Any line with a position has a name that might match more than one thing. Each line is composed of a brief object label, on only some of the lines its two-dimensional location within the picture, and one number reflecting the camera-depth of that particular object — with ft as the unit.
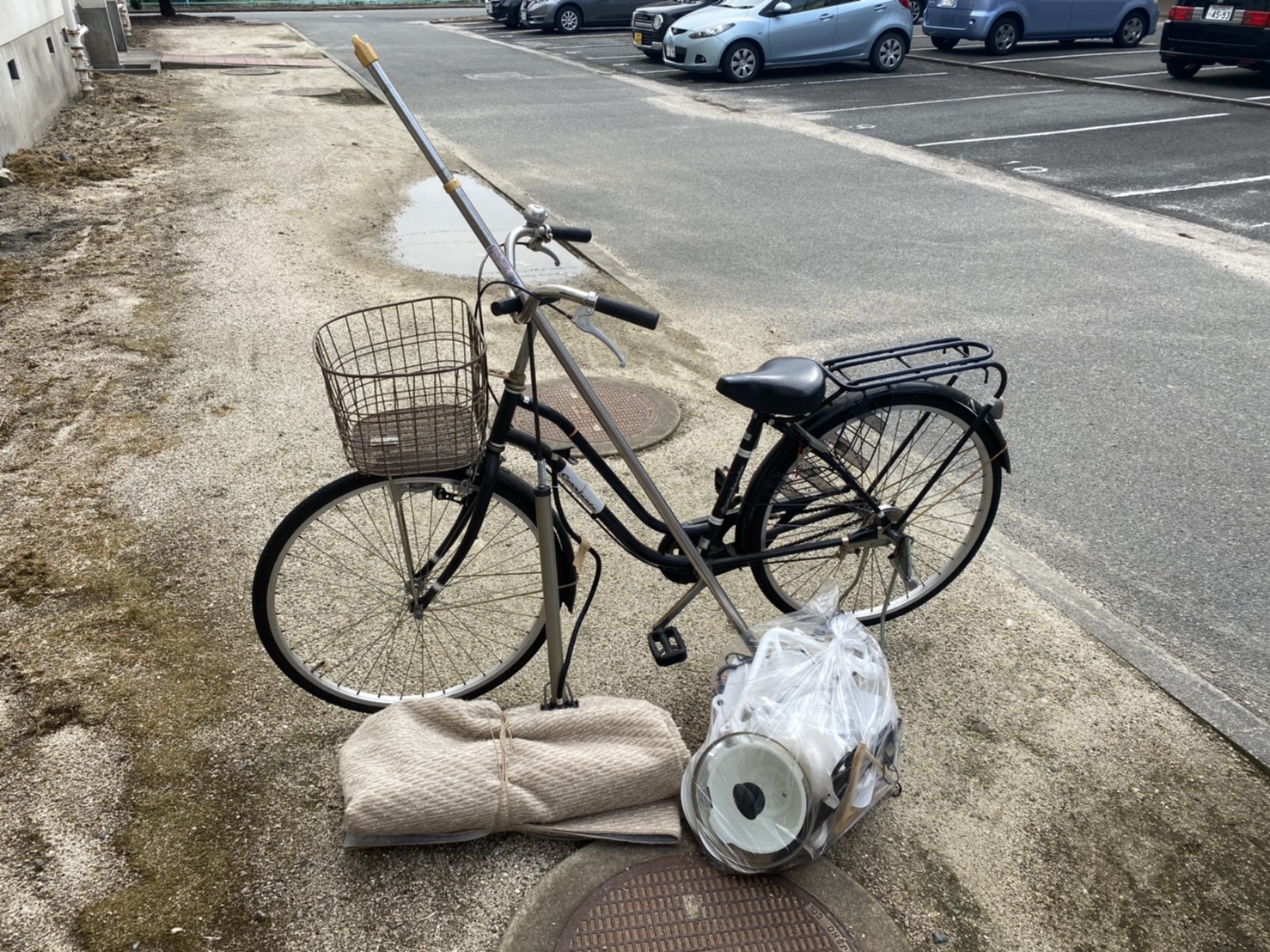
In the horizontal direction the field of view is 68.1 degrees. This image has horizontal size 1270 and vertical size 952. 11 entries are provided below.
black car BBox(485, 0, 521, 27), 80.89
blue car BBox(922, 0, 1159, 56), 58.44
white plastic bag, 7.88
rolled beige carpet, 8.06
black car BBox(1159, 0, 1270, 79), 44.80
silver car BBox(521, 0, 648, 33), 76.79
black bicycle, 8.08
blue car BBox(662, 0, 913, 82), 51.83
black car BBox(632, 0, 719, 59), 58.85
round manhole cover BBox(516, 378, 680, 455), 14.82
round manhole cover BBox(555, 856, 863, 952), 7.48
